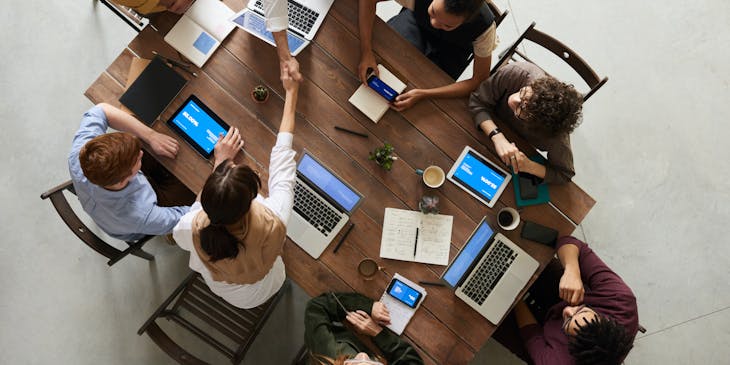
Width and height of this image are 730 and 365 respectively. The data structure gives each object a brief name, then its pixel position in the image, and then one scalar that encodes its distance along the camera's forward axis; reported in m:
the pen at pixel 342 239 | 2.08
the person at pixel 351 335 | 1.96
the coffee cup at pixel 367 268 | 2.06
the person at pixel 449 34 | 1.95
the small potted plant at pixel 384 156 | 2.08
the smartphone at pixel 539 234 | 2.11
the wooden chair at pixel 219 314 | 2.22
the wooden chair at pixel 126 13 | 2.43
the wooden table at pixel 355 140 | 2.07
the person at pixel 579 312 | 1.86
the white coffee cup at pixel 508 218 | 2.10
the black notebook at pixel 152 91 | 2.12
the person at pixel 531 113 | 1.89
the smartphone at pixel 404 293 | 2.04
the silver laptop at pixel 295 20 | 2.18
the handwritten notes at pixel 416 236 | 2.08
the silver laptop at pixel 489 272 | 2.06
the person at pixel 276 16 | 2.05
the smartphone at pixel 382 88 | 2.15
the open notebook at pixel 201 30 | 2.18
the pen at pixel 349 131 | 2.14
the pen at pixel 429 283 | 2.07
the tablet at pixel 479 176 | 2.14
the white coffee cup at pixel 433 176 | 2.11
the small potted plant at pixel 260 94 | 2.11
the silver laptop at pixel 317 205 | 2.07
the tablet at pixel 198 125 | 2.12
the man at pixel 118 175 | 1.79
